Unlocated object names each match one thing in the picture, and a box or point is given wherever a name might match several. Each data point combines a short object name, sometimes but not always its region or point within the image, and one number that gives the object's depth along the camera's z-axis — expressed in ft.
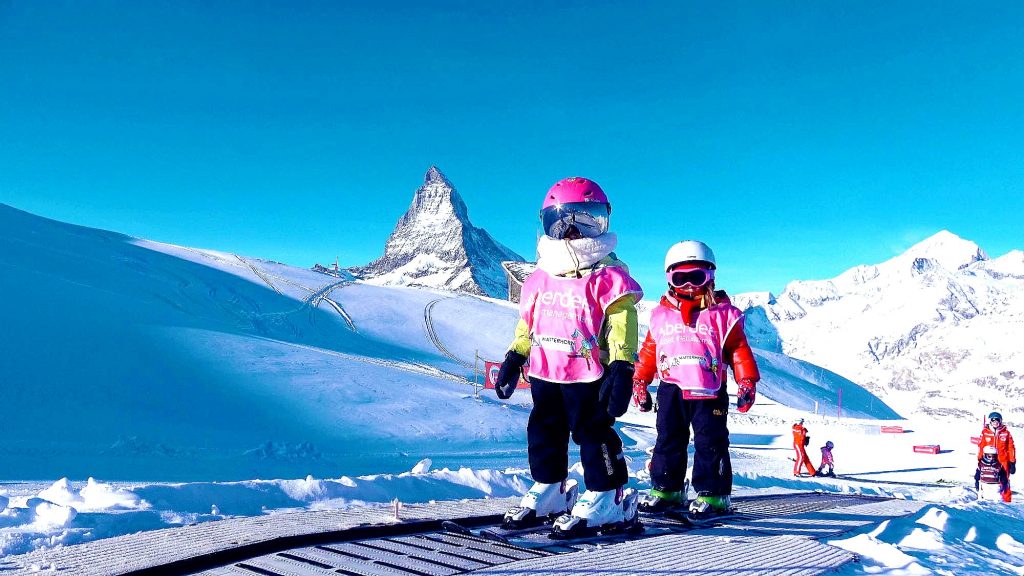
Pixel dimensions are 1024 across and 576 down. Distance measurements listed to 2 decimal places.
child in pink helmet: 14.70
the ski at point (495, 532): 12.96
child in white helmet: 18.33
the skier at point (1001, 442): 34.45
